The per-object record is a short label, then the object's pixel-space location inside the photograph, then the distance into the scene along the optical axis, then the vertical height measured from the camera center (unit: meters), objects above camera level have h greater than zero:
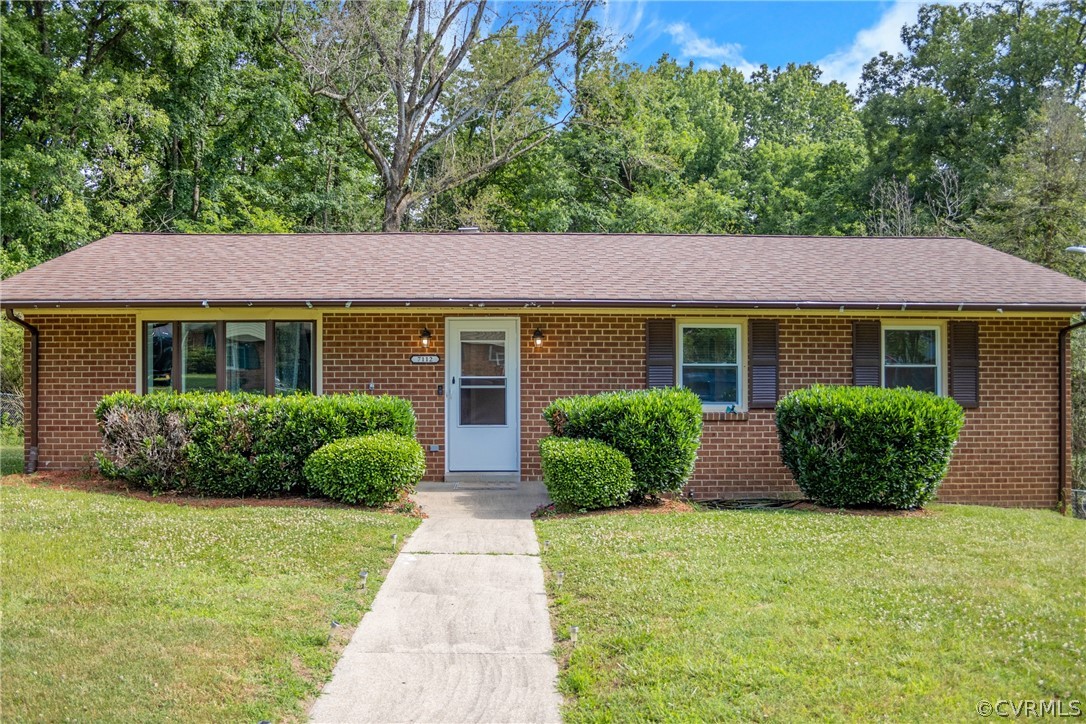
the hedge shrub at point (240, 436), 8.71 -0.83
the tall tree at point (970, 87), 23.38 +9.13
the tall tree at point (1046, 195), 19.12 +4.49
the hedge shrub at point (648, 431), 8.49 -0.75
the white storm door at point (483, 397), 10.40 -0.44
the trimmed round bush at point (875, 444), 8.57 -0.91
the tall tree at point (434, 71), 22.48 +9.19
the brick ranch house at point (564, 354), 10.14 +0.15
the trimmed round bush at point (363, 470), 8.19 -1.15
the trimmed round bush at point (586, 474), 8.14 -1.19
